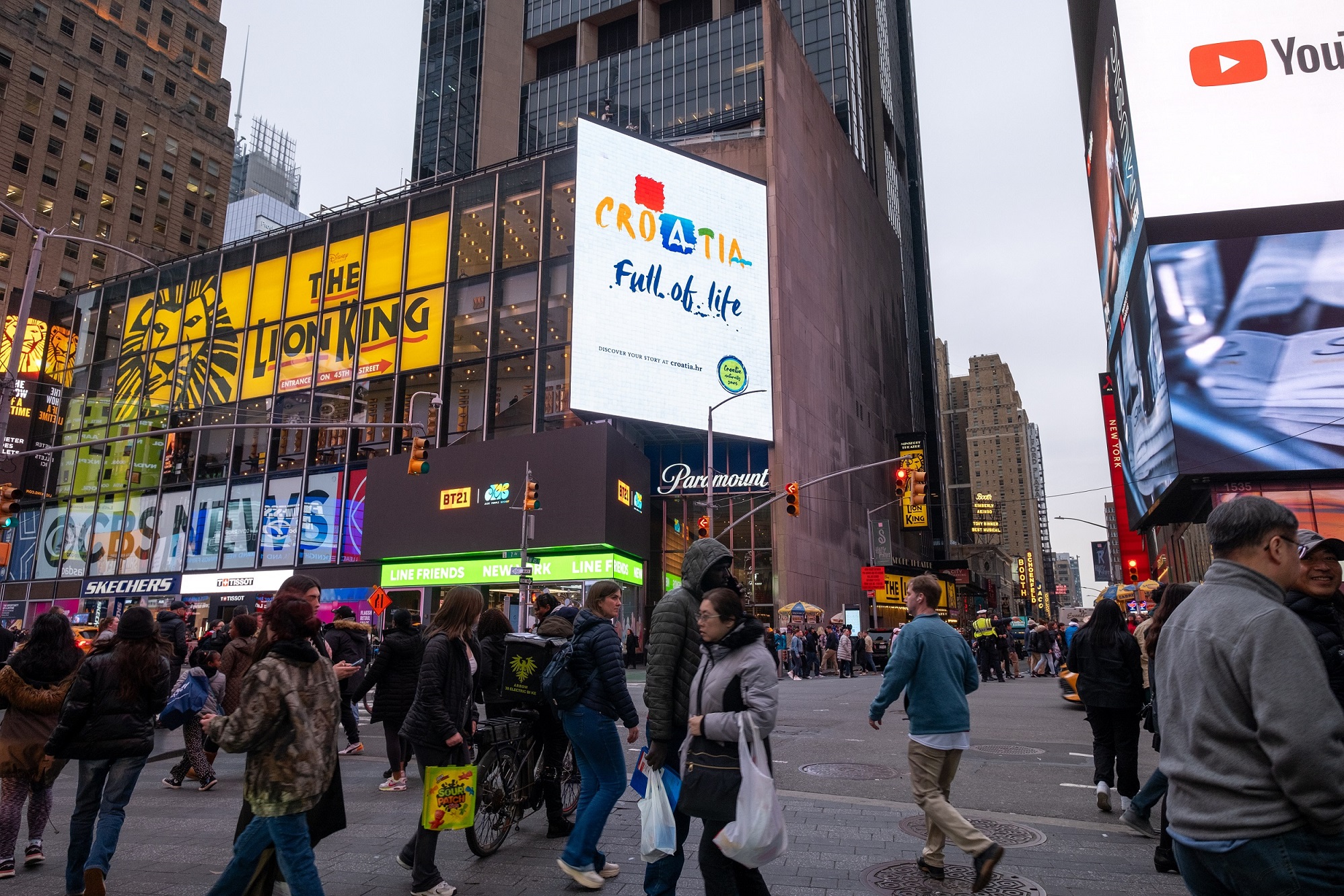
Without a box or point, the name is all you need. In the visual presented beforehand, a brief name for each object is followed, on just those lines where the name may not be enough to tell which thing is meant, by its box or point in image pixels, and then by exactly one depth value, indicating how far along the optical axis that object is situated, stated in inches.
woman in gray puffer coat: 166.6
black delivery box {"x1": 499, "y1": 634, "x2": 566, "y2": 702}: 275.9
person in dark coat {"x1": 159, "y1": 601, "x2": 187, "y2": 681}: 467.2
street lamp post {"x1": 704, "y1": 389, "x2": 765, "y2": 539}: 1038.4
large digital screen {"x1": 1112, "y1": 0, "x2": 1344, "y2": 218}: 1320.1
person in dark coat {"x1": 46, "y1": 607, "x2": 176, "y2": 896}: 218.8
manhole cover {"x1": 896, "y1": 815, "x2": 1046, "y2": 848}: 270.0
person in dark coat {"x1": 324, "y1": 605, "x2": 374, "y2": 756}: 410.0
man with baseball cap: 158.2
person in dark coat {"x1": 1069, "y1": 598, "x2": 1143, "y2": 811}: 293.4
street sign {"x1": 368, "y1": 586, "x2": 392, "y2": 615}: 1053.0
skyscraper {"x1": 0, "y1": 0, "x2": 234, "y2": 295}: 2615.7
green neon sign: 1314.0
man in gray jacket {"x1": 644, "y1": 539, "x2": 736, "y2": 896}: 190.4
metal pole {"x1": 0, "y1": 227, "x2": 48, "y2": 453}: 712.7
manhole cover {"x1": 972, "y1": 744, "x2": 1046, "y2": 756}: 454.0
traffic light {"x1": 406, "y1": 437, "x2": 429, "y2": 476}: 838.1
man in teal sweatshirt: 230.2
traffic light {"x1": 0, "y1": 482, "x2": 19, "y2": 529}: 767.1
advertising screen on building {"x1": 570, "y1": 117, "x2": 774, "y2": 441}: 1496.1
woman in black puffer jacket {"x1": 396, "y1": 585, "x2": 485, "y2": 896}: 213.8
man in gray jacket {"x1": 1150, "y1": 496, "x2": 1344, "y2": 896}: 96.0
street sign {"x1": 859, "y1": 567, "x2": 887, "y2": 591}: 1865.2
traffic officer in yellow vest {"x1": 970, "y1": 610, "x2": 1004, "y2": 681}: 1103.9
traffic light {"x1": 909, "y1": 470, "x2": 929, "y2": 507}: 892.6
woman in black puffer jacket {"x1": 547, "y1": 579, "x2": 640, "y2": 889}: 226.2
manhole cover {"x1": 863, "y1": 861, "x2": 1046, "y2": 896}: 217.0
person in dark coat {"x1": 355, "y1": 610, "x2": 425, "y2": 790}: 357.4
